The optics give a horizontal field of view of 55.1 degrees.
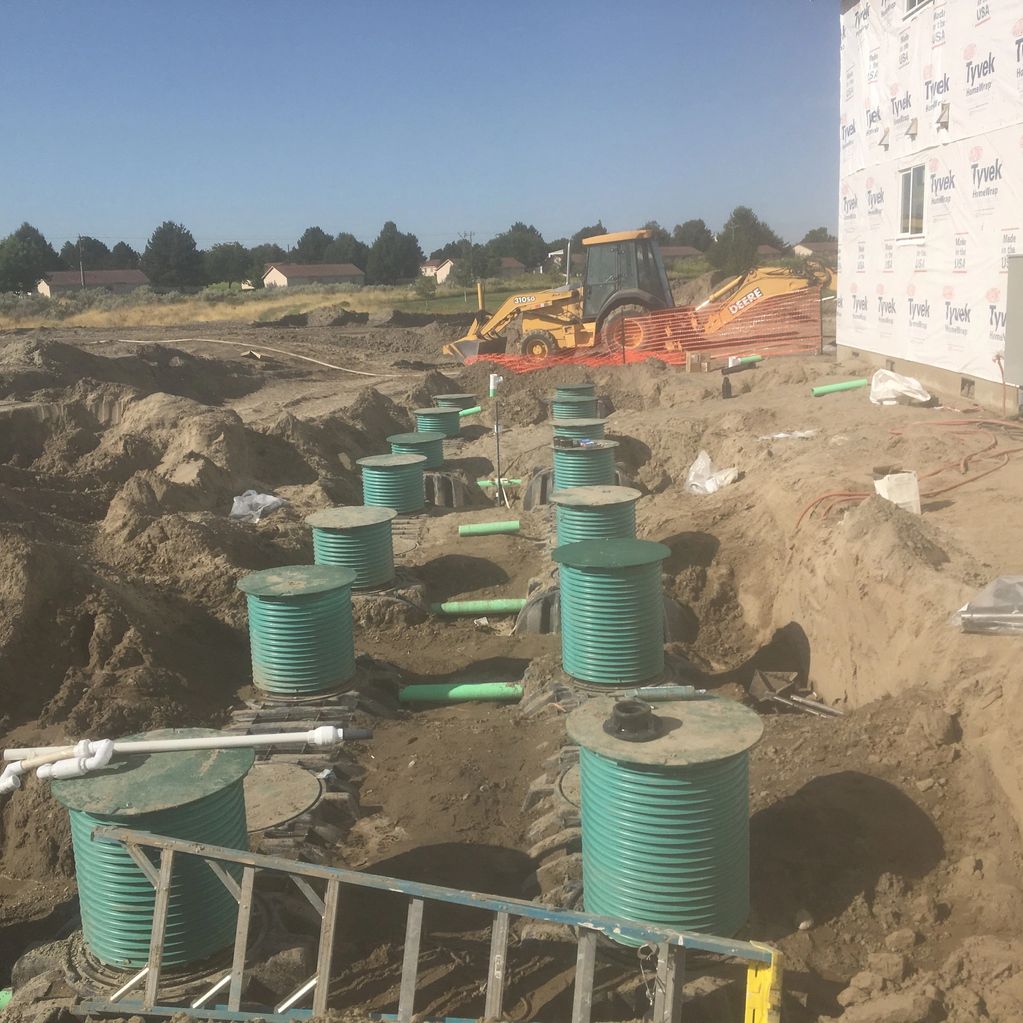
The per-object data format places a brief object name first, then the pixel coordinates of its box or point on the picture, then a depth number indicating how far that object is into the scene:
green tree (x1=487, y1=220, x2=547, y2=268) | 101.75
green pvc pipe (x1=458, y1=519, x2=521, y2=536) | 13.28
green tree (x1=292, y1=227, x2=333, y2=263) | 103.00
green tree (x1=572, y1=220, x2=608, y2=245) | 70.51
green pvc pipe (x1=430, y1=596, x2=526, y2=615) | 10.82
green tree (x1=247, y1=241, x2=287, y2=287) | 81.06
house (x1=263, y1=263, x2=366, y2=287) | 87.12
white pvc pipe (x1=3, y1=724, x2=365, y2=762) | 4.94
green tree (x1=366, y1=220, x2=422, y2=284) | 88.47
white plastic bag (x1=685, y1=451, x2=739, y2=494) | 13.02
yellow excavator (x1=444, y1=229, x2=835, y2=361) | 23.34
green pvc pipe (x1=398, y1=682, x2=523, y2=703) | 8.69
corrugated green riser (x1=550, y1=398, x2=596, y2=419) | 17.83
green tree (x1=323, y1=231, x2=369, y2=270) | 99.88
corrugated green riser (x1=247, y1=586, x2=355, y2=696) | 8.06
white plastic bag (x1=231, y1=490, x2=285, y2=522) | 13.67
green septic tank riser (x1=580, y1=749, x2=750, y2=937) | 4.68
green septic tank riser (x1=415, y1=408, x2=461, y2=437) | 17.88
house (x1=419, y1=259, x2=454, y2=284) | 101.43
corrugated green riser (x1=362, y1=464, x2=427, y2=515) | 13.34
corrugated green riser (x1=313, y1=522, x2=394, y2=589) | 10.40
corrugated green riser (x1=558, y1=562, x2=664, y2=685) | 7.69
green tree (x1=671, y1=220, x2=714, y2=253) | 100.18
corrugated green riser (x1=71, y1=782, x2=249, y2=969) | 4.65
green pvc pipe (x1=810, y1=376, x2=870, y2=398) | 15.98
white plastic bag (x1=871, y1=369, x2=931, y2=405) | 13.80
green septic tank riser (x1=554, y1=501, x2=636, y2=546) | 10.17
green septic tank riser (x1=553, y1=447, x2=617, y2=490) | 12.86
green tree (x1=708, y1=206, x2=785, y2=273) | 56.75
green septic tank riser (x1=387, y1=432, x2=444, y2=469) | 15.06
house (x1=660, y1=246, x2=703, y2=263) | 87.12
